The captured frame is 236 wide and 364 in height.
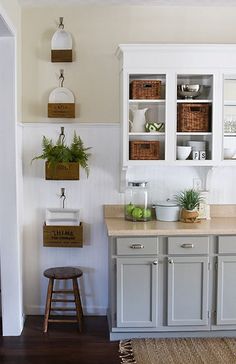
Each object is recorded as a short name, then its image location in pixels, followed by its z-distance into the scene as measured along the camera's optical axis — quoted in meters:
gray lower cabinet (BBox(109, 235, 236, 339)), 3.71
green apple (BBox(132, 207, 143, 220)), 4.02
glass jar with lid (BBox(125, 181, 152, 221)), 4.04
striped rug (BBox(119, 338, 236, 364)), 3.46
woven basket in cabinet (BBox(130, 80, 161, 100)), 3.92
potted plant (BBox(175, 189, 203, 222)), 4.01
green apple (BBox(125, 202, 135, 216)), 4.07
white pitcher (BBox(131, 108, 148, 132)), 3.98
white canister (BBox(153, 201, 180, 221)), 4.06
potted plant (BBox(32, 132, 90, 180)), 4.04
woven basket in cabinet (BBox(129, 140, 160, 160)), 3.96
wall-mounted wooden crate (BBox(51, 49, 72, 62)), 4.05
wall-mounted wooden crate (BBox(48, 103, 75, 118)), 4.07
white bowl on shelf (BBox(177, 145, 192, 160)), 3.99
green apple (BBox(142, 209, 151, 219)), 4.04
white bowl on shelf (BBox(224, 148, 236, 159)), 4.04
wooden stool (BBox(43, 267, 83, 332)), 3.96
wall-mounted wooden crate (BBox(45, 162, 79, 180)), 4.04
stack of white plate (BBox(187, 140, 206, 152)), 4.07
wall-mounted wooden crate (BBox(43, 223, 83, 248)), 4.12
